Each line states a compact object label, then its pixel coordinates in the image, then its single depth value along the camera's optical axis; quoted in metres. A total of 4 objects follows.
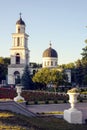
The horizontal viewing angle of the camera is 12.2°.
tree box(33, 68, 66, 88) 59.38
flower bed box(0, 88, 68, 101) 40.69
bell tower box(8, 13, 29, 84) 77.18
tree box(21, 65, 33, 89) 67.38
